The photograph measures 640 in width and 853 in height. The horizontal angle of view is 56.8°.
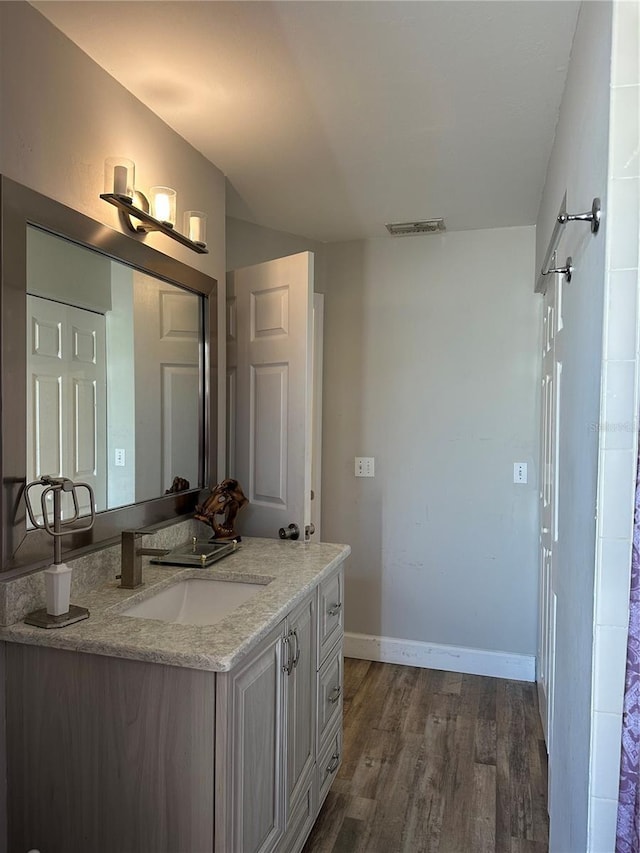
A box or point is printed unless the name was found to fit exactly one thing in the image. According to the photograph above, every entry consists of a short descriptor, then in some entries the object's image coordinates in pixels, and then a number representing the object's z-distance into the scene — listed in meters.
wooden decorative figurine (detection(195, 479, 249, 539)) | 2.21
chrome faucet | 1.71
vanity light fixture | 1.72
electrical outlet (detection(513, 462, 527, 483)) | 3.11
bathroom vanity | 1.29
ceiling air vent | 3.05
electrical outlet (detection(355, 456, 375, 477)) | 3.37
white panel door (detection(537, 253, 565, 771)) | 2.17
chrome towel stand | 1.40
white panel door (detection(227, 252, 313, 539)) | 2.35
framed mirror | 1.44
